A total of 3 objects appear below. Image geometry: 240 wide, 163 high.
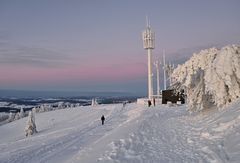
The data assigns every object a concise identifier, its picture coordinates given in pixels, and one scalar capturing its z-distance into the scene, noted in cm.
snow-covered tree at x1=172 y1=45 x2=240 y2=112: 1903
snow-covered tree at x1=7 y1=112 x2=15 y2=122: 8946
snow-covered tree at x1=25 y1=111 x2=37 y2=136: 4664
